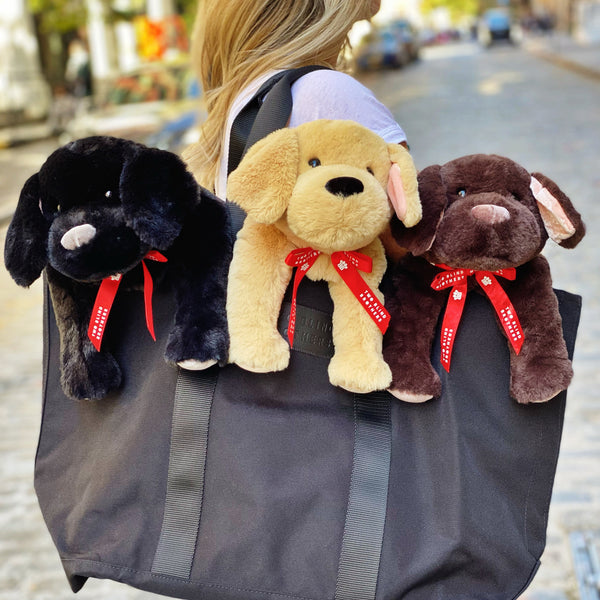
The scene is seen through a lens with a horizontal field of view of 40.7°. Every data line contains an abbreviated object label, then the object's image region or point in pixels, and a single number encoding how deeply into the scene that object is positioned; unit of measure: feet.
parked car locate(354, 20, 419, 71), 115.14
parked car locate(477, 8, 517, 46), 171.42
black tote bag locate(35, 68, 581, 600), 5.52
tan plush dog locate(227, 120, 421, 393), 5.16
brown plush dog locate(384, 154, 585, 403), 5.39
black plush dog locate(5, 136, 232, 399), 5.36
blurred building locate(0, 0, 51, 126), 65.41
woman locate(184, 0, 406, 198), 6.04
